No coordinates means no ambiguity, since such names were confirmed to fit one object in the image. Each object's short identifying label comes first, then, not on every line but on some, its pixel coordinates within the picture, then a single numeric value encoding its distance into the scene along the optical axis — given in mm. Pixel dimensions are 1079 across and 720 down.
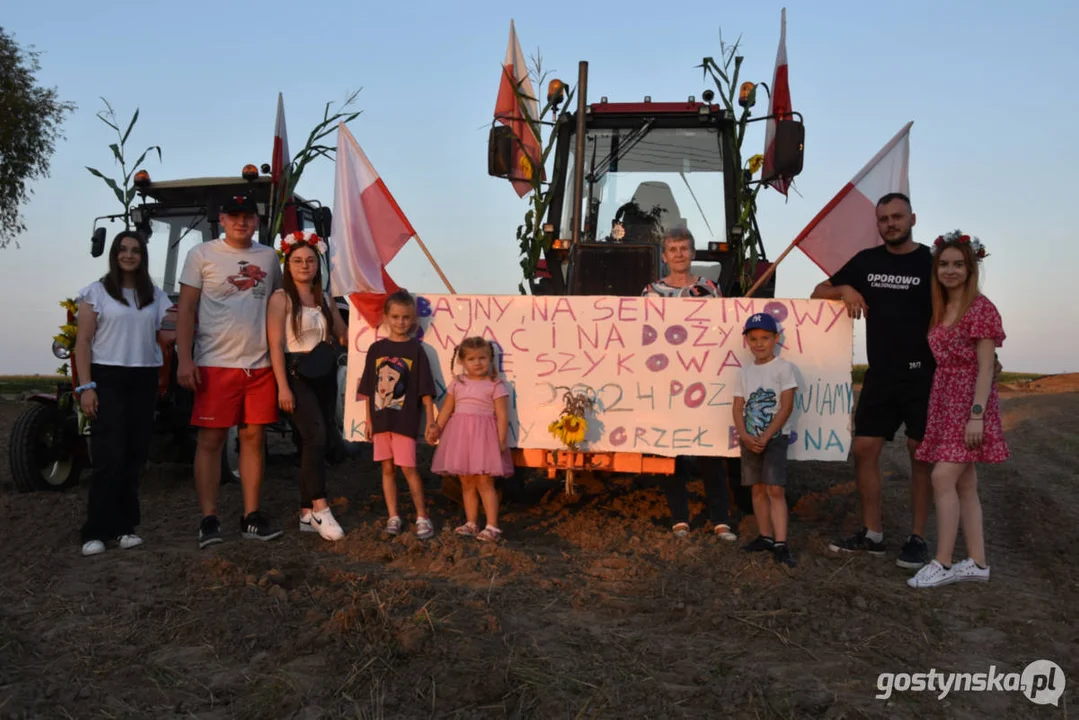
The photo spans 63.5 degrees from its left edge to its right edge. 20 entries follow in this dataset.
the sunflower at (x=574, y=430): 4945
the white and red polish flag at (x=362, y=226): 5465
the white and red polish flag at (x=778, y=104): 6555
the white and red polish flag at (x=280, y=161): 7609
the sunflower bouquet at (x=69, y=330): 6336
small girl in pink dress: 4938
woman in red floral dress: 4285
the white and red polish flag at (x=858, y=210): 5684
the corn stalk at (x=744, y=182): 6570
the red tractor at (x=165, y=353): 6582
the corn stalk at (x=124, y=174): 8086
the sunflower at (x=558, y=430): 4980
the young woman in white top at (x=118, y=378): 4723
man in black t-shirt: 4727
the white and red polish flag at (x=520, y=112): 6598
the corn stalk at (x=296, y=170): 7156
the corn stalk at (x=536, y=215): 6516
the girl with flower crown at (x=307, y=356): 4930
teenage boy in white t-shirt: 4809
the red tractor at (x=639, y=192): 6402
